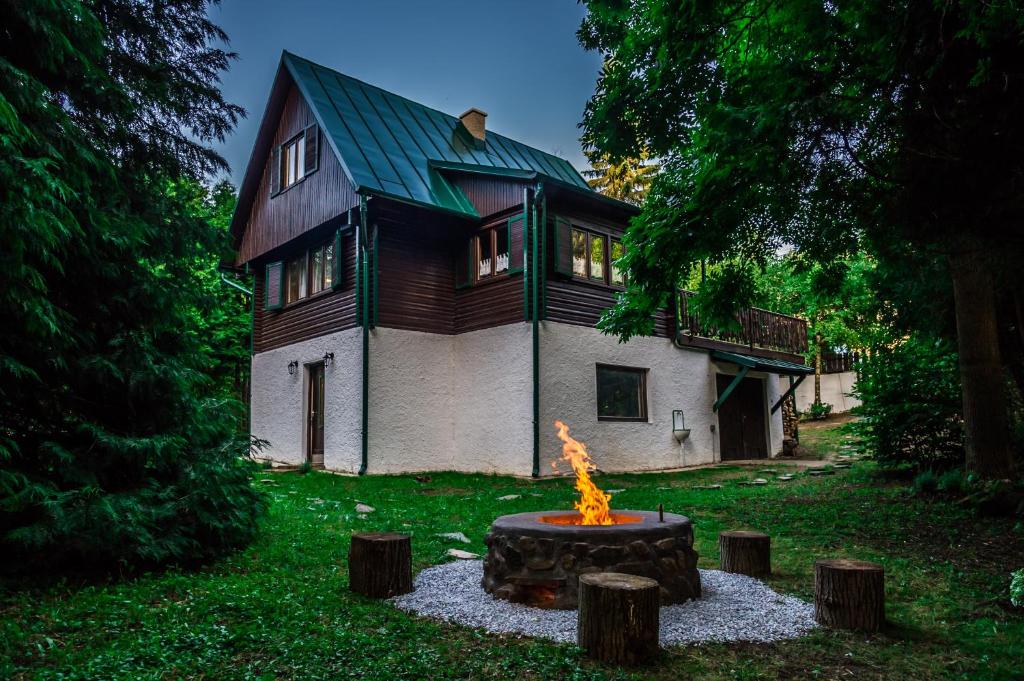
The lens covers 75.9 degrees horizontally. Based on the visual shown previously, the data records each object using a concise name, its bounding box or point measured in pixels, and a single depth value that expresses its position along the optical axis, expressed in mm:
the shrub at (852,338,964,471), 9469
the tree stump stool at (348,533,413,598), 4902
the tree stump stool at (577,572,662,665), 3629
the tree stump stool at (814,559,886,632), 4199
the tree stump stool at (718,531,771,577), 5664
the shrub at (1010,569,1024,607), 4055
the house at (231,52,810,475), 13164
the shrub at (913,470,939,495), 8531
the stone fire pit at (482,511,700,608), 4578
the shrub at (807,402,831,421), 26391
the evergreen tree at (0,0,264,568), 4621
